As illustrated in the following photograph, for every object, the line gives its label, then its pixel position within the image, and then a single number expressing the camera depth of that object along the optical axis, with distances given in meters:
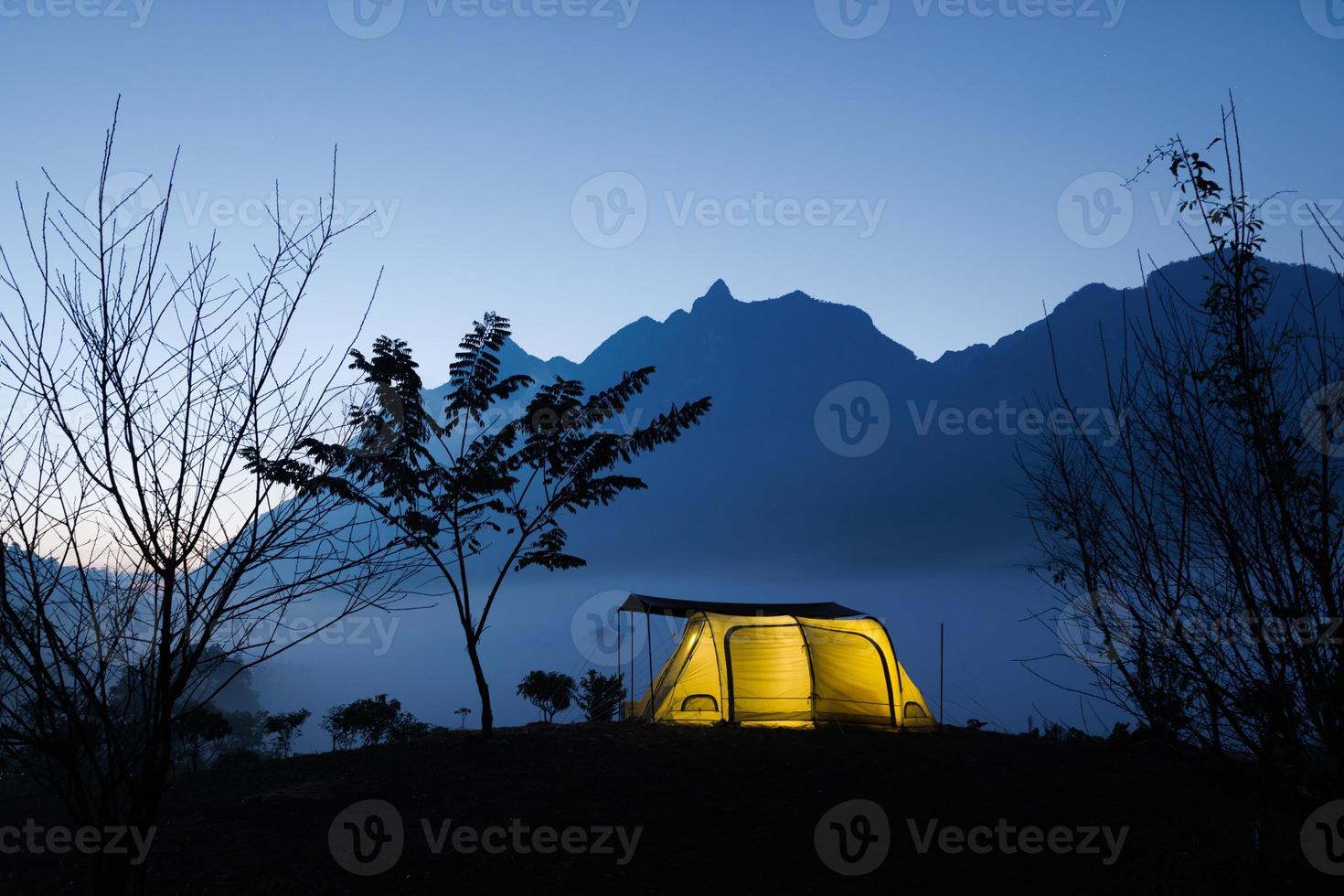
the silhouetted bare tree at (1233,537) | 4.18
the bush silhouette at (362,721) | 22.75
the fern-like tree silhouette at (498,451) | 13.60
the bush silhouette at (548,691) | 25.88
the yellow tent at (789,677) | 15.95
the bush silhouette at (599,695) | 25.56
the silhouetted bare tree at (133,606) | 3.61
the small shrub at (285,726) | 28.50
